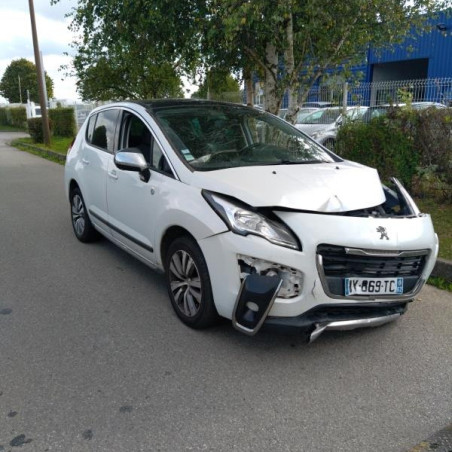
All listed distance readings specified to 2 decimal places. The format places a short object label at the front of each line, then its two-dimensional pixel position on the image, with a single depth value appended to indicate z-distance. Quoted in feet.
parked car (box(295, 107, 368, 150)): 34.93
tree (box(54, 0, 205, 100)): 23.08
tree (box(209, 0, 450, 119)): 20.83
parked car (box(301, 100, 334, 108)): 47.92
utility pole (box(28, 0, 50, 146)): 60.90
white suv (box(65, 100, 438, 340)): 9.78
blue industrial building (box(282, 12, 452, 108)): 42.01
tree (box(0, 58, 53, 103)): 242.37
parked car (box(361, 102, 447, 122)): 22.62
